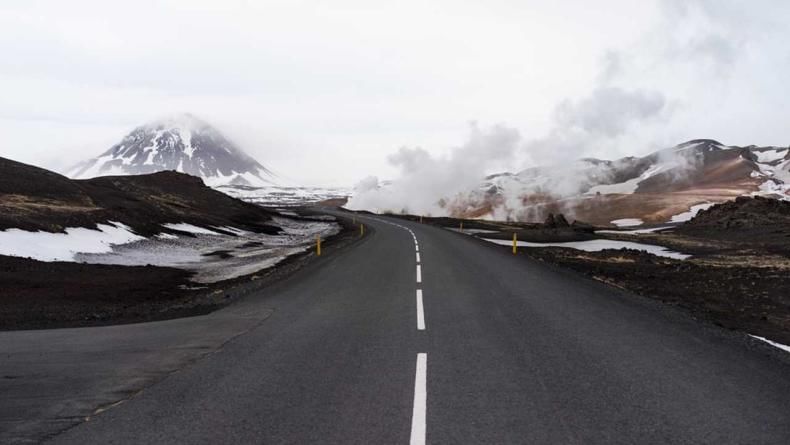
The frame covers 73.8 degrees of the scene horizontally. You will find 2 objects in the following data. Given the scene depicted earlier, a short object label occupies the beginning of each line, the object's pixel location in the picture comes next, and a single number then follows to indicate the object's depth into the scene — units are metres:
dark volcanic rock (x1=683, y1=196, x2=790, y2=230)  44.60
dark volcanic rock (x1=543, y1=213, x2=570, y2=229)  50.12
